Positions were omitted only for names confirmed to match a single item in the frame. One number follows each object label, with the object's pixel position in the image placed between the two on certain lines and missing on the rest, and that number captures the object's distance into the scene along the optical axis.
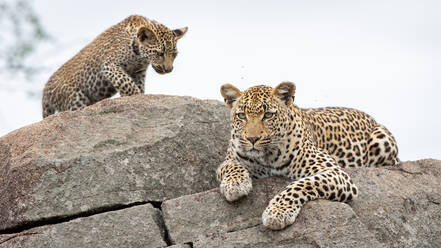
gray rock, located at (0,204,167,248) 18.72
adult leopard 18.22
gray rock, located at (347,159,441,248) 19.19
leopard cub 26.52
